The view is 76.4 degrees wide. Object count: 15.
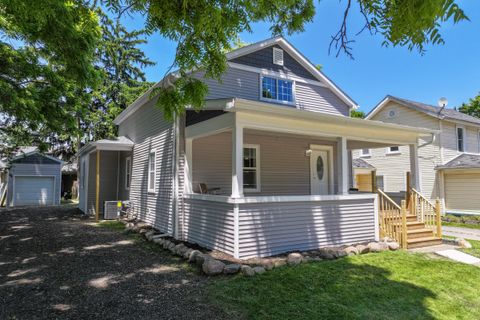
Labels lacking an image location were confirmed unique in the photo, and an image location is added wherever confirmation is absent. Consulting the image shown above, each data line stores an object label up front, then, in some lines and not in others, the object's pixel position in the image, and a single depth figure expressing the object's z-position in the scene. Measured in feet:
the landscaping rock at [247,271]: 17.76
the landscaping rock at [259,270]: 18.09
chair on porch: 28.14
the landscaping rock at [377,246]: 23.83
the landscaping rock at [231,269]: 18.08
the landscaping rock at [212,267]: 17.95
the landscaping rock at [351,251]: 22.76
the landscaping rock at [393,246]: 24.77
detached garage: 66.74
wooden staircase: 26.23
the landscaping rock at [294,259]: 19.88
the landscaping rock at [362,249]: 23.21
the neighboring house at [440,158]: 51.01
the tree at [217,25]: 8.75
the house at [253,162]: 21.30
